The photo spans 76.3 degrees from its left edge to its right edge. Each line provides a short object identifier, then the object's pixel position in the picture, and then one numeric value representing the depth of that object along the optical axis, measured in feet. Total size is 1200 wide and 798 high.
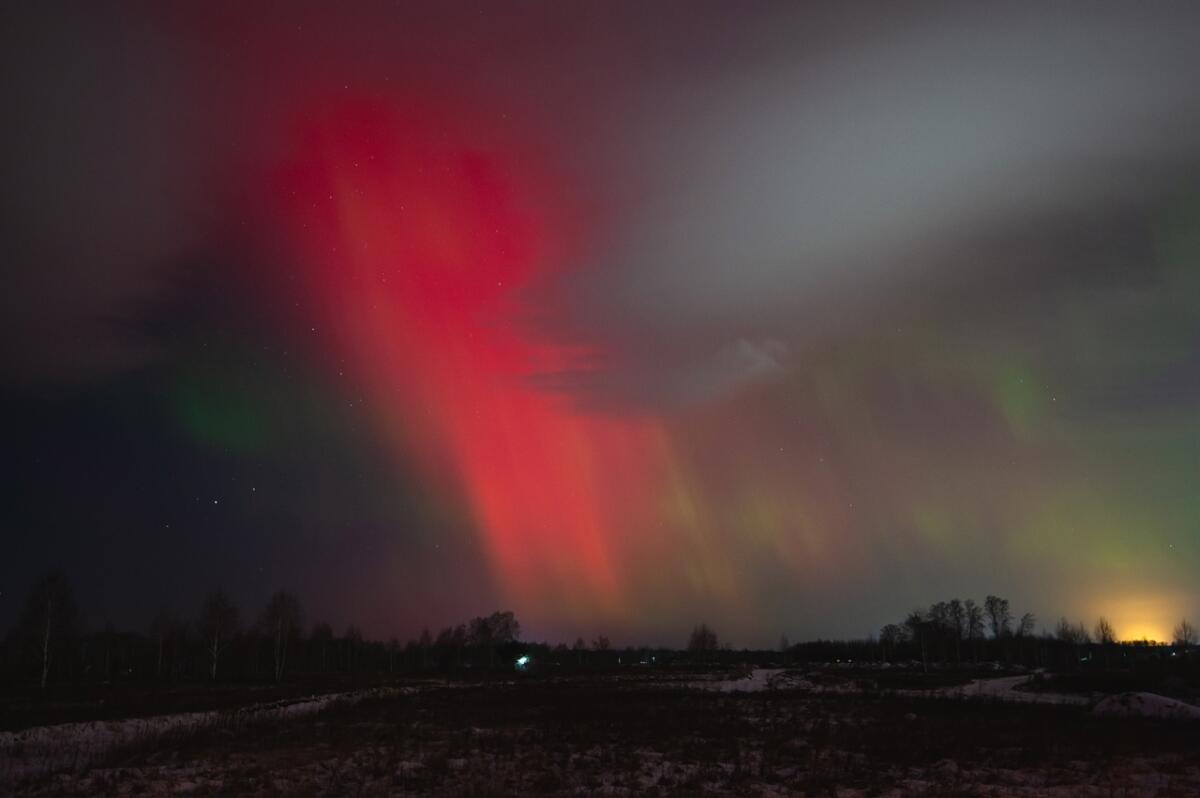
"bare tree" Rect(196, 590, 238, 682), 363.76
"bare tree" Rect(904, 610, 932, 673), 600.93
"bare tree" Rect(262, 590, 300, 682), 431.02
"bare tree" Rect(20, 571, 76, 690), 294.87
